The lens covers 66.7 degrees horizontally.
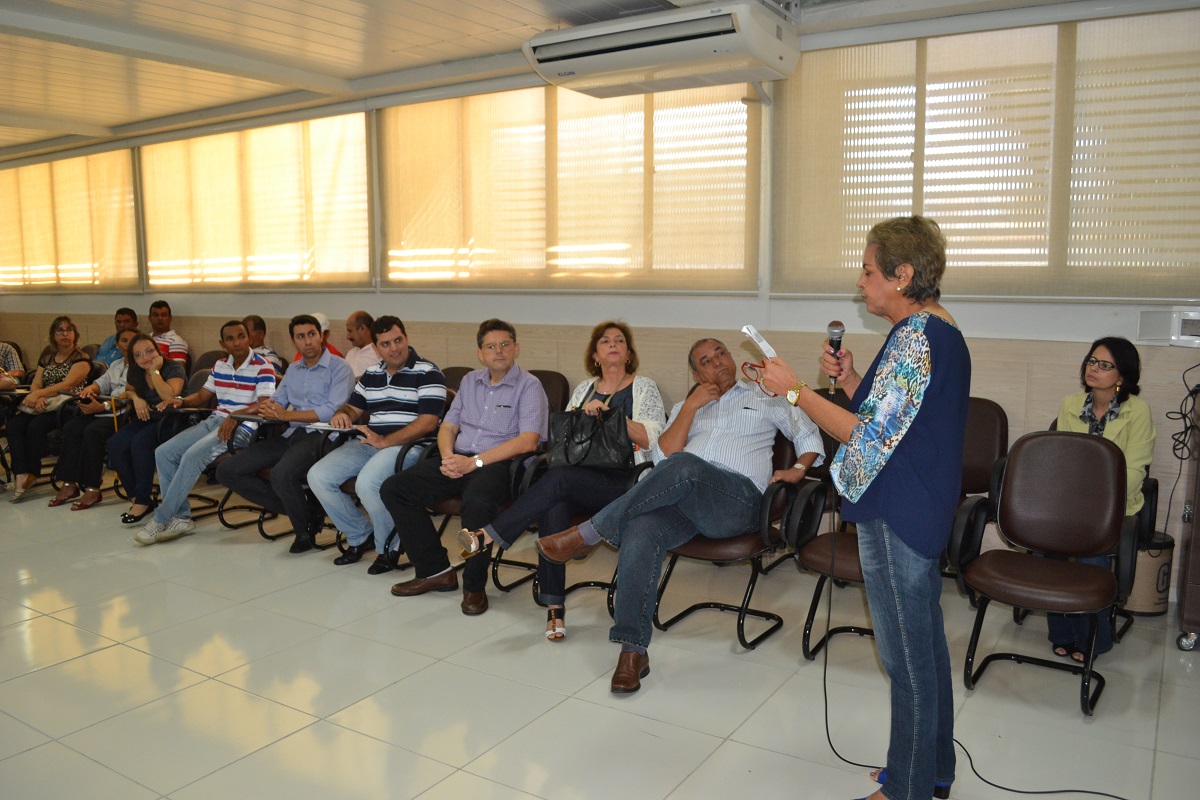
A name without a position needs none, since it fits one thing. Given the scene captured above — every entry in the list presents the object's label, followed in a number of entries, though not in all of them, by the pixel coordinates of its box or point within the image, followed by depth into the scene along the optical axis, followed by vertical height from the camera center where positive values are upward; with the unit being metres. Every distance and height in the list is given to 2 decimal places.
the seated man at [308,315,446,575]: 4.78 -0.67
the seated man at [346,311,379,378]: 6.45 -0.24
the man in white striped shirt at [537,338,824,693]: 3.49 -0.72
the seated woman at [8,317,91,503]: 6.57 -0.75
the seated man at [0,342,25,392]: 7.24 -0.44
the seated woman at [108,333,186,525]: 5.87 -0.77
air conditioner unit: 4.25 +1.26
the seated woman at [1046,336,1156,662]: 3.84 -0.45
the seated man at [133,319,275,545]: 5.43 -0.76
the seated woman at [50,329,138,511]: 6.22 -0.87
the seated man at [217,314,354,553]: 5.06 -0.76
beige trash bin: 3.96 -1.20
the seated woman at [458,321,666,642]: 3.93 -0.78
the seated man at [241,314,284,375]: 7.08 -0.16
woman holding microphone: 2.23 -0.38
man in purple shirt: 4.22 -0.73
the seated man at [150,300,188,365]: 7.29 -0.20
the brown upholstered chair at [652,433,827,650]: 3.62 -0.90
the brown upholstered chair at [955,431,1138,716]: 3.18 -0.89
